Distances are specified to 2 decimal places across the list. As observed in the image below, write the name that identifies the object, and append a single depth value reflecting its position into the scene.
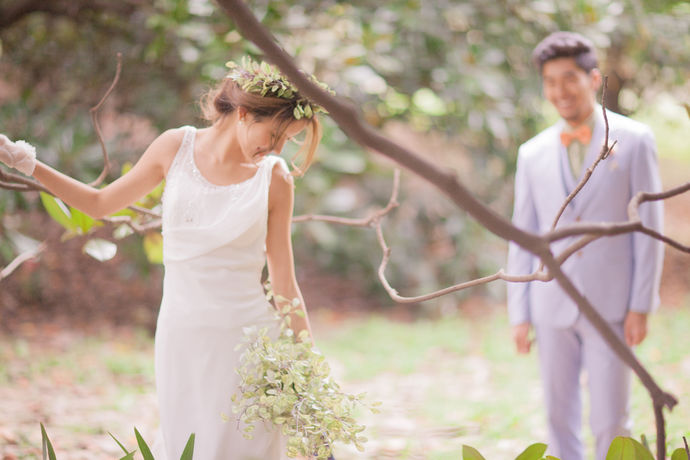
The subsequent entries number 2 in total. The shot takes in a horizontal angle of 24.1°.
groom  4.70
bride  4.19
